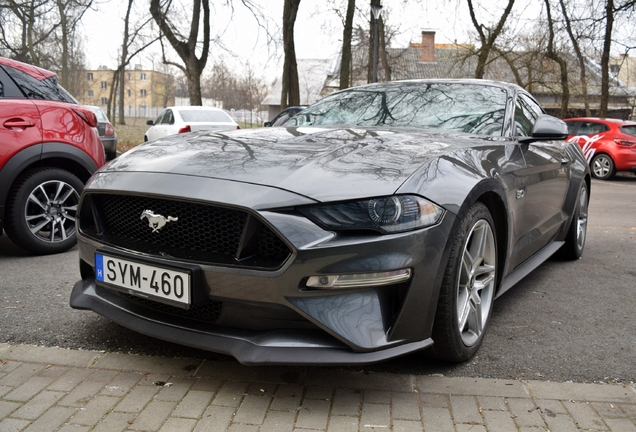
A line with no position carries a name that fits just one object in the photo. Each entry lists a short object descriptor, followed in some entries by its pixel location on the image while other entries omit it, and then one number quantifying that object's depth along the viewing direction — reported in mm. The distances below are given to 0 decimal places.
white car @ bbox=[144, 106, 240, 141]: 15039
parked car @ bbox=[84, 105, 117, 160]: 12602
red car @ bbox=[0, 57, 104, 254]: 4508
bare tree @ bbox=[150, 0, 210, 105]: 19156
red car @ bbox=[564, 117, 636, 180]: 13914
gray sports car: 2199
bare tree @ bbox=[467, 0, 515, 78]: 21766
